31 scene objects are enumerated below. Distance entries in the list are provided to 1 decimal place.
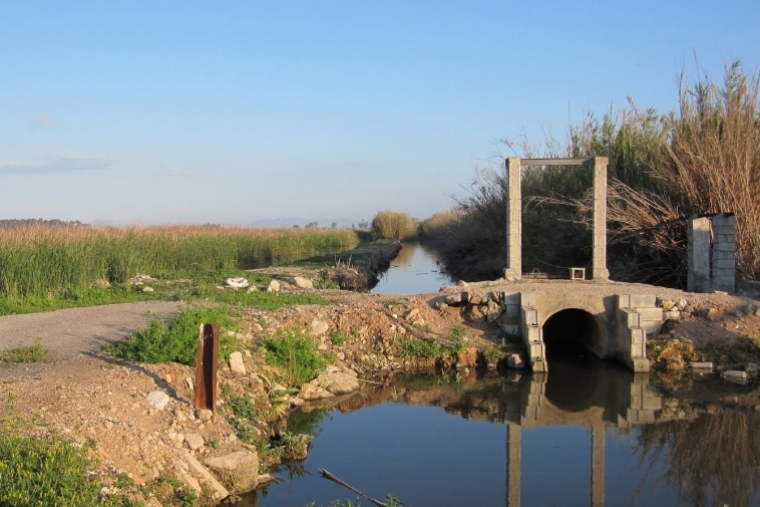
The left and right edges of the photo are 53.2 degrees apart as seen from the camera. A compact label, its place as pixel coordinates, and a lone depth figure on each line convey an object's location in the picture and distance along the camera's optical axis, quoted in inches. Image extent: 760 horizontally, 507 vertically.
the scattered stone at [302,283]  749.3
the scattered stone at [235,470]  313.1
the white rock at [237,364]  425.1
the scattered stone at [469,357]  554.9
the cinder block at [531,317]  549.6
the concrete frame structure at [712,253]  664.4
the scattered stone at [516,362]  549.3
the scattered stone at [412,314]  574.6
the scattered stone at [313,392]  469.7
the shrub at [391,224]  2568.9
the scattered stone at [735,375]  519.8
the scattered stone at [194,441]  316.5
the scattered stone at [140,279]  720.9
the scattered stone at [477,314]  582.2
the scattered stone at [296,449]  368.8
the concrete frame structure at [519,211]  676.7
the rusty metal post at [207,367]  339.9
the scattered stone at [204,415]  339.3
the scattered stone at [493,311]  579.5
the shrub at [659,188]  717.3
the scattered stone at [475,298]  583.5
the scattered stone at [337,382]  486.6
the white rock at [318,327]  534.6
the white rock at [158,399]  336.5
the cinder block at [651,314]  564.4
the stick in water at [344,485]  315.3
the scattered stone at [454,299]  587.8
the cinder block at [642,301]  564.7
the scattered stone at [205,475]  302.4
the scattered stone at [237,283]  686.8
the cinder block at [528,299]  565.9
